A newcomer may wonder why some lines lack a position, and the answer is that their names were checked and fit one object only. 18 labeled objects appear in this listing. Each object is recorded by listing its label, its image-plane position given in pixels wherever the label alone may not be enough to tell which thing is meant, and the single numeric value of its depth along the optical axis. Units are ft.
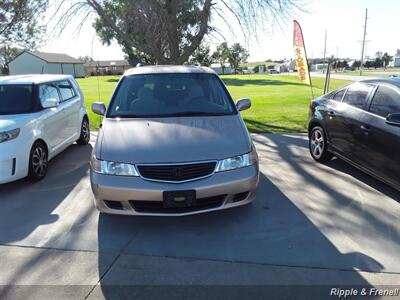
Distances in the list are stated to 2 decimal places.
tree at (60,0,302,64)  34.37
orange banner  38.59
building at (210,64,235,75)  315.66
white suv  16.93
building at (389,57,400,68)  315.78
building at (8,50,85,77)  253.88
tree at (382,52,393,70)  298.84
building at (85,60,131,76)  317.42
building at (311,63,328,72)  296.61
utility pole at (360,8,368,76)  219.82
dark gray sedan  14.93
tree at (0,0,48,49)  36.73
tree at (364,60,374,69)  310.41
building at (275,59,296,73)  310.90
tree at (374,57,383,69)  303.68
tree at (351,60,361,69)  305.92
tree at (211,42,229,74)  290.11
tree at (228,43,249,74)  275.28
